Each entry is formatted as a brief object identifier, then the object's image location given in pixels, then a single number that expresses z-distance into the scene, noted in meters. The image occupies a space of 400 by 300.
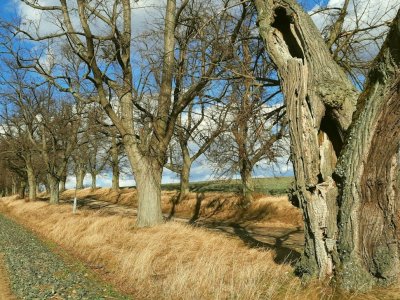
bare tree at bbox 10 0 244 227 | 13.98
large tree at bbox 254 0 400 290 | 5.27
